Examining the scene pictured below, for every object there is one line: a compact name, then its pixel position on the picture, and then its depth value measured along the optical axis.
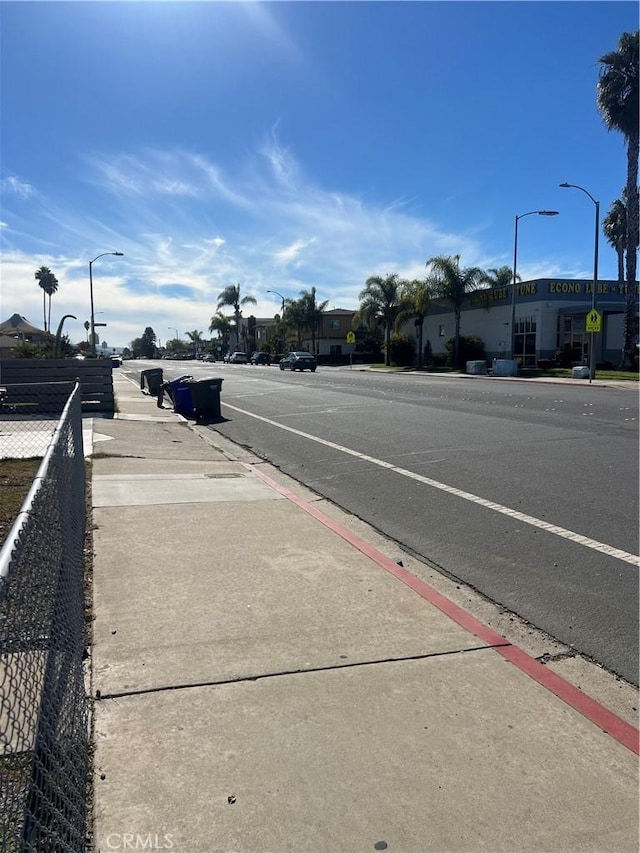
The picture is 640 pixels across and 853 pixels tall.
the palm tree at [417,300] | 48.62
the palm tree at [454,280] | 48.06
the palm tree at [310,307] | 75.69
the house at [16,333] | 59.93
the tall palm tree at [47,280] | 117.56
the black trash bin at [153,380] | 23.78
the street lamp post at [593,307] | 30.71
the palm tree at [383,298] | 57.25
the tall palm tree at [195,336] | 158.54
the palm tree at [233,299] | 104.31
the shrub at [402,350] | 57.31
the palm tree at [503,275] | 53.12
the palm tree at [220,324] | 117.81
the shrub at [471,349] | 49.09
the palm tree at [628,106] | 34.91
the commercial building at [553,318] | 43.06
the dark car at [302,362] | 52.72
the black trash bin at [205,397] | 17.14
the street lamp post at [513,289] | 36.58
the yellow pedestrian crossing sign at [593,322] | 30.81
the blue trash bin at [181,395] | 18.09
